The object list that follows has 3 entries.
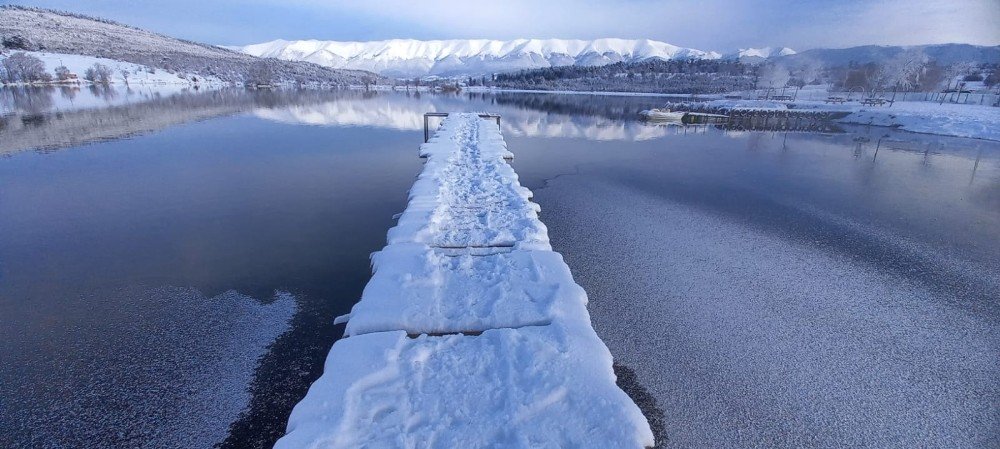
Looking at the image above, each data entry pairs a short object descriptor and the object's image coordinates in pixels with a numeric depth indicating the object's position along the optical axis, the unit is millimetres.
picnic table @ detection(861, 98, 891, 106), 45550
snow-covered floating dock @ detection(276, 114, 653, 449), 3496
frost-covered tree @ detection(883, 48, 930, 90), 56750
